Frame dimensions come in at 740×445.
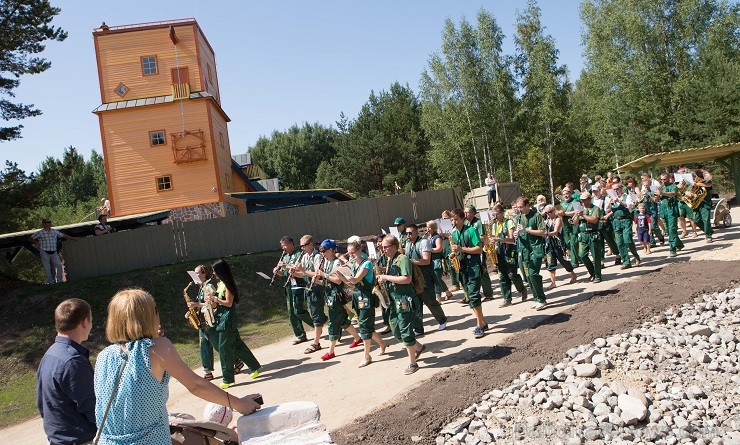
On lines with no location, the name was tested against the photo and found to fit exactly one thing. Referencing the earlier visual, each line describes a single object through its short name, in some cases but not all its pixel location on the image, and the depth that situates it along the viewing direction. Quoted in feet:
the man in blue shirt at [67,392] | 13.17
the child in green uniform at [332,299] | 33.88
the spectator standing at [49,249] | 65.51
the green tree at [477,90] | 128.98
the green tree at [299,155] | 224.53
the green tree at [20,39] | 64.59
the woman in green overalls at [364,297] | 31.24
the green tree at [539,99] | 128.47
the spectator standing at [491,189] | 91.86
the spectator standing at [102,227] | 75.59
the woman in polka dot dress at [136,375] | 11.35
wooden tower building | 101.91
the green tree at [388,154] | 168.25
